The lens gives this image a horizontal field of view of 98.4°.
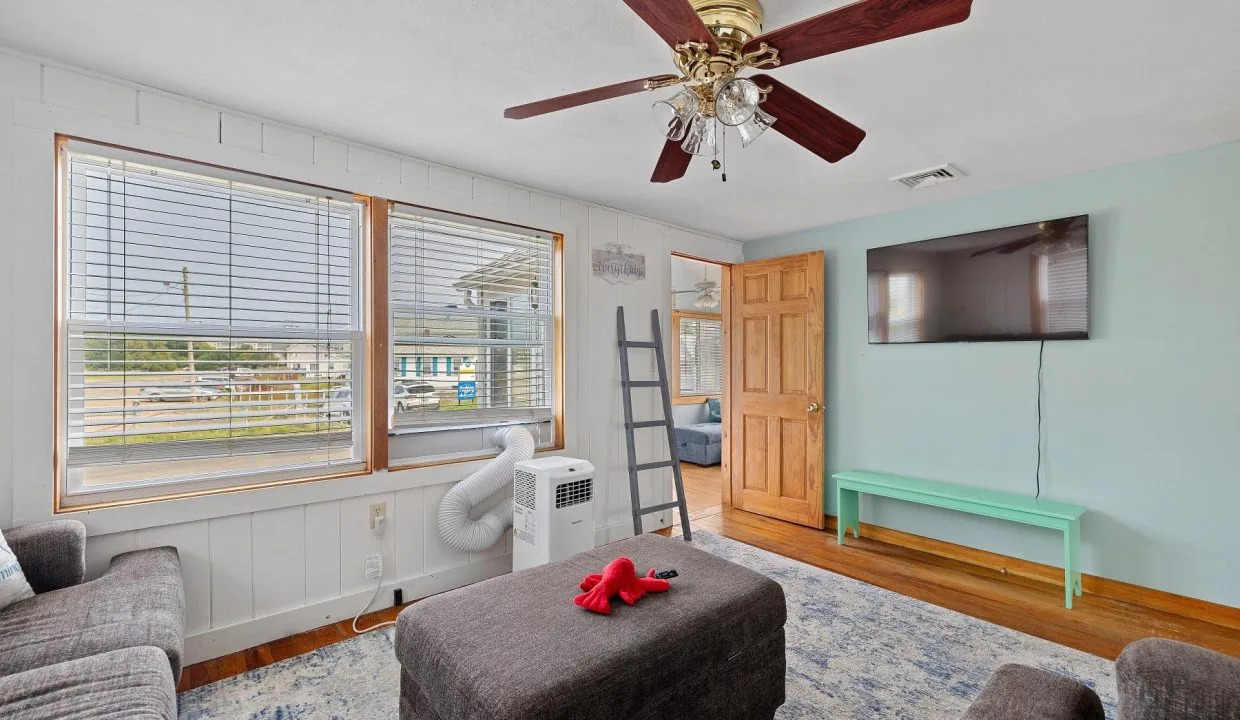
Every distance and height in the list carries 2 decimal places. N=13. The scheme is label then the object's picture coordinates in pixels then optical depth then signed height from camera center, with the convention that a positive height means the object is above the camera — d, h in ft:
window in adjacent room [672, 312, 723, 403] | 24.45 +0.33
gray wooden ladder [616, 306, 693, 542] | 12.46 -1.49
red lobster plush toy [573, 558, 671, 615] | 5.64 -2.48
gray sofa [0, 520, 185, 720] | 4.12 -2.52
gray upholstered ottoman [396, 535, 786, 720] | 4.54 -2.69
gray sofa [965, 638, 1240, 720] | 2.99 -1.94
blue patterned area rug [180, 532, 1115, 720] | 6.61 -4.31
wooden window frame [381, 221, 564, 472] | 11.78 +0.56
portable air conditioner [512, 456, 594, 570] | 9.52 -2.68
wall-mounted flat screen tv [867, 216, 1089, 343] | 10.33 +1.57
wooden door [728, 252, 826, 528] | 13.74 -0.72
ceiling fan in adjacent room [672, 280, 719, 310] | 23.89 +3.04
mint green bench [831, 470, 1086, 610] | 9.58 -2.87
